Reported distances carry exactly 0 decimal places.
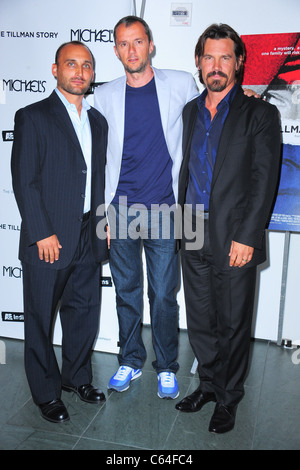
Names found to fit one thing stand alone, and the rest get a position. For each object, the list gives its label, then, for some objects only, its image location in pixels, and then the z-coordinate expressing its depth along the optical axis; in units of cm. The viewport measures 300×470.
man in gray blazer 264
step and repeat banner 300
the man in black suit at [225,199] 233
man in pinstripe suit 239
